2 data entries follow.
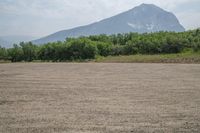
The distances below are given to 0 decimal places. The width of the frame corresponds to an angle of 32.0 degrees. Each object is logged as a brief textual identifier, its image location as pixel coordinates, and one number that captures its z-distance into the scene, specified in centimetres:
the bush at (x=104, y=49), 7944
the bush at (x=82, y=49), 7675
